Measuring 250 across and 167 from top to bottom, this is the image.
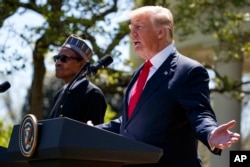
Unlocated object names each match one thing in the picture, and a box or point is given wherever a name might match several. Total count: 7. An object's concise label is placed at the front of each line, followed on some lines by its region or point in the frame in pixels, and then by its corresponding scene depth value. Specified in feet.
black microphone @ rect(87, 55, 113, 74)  18.48
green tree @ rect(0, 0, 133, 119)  43.86
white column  63.52
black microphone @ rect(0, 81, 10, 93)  20.13
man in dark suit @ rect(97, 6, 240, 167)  16.18
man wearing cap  22.71
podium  13.69
